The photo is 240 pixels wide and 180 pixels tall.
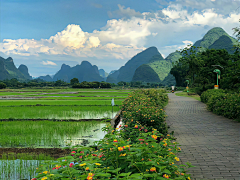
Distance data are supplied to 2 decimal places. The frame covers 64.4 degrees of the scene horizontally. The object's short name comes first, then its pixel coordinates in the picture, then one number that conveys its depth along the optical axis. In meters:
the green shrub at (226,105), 11.07
